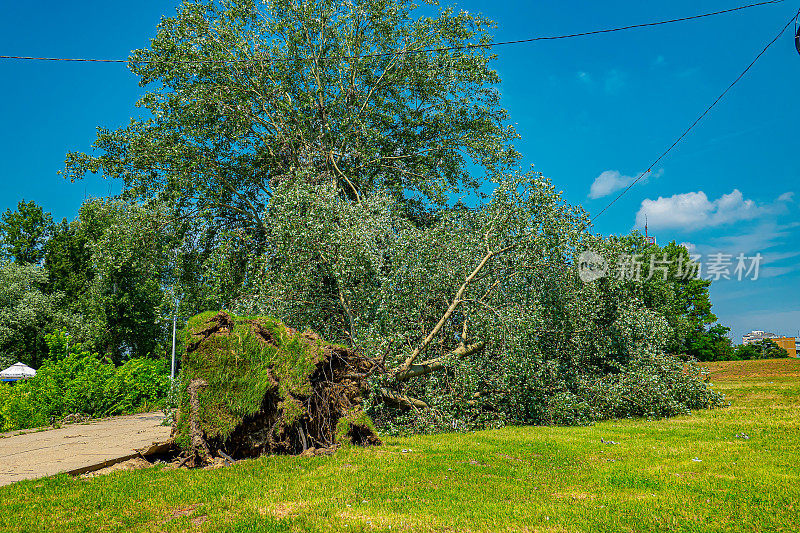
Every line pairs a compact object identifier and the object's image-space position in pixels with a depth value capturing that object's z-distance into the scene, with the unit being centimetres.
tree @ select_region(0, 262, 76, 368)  2948
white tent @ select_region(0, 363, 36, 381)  2220
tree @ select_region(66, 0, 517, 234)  1431
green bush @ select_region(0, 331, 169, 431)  1205
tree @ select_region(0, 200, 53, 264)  3522
